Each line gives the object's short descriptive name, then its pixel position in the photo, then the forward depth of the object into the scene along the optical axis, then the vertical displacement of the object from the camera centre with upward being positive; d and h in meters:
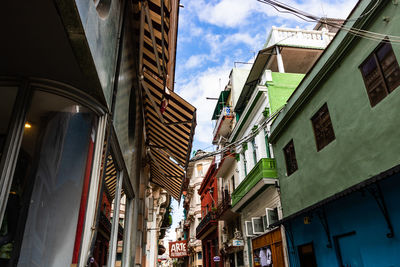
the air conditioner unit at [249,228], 14.30 +1.43
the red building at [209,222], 24.44 +3.08
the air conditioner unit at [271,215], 12.00 +1.69
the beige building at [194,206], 36.09 +6.78
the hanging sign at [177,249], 31.32 +1.26
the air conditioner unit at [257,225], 13.35 +1.45
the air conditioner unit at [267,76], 13.65 +8.18
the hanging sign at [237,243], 16.27 +0.85
